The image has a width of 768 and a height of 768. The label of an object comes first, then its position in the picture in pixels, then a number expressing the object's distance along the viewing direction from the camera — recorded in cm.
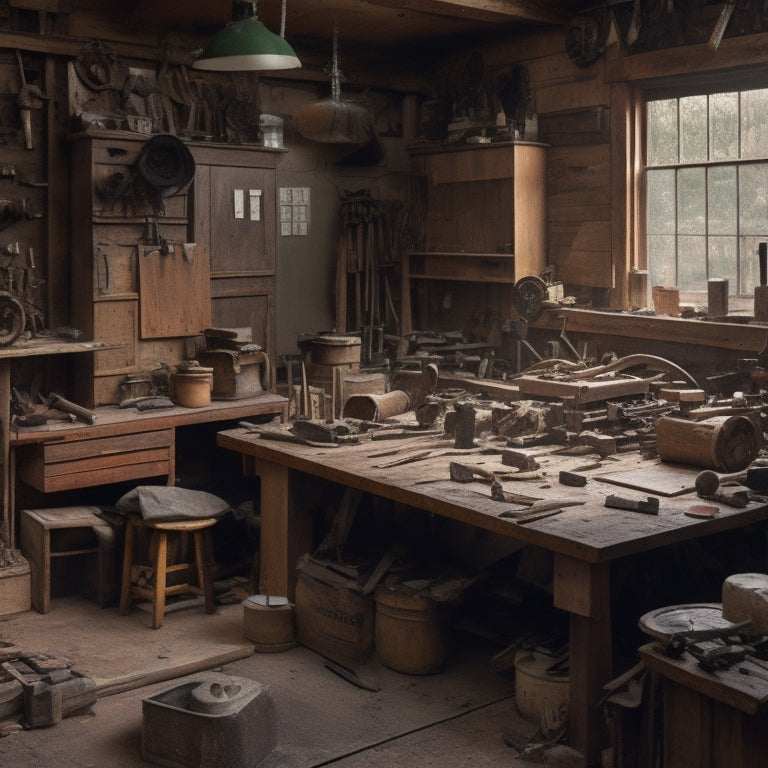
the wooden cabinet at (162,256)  627
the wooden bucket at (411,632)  465
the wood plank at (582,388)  524
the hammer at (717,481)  417
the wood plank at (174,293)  645
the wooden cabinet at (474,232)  721
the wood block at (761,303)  580
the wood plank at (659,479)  426
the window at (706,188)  618
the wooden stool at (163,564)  539
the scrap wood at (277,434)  517
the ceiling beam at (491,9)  628
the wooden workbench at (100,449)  569
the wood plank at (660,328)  589
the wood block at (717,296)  604
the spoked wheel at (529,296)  707
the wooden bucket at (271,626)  503
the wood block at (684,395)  497
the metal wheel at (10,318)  555
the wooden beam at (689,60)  591
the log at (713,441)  452
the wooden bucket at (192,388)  627
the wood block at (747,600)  337
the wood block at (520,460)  464
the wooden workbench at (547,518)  373
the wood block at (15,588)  561
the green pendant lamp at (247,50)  481
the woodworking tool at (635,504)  398
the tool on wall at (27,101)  617
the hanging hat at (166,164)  627
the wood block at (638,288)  670
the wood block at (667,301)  639
